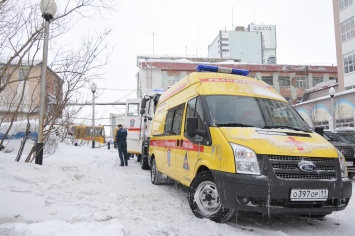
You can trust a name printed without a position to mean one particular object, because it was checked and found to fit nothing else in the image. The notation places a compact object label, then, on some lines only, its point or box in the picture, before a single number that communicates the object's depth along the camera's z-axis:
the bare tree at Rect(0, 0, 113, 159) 7.51
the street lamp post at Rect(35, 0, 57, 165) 7.66
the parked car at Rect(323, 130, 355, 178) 9.37
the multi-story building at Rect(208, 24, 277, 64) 87.88
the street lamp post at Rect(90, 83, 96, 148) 10.47
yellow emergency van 4.05
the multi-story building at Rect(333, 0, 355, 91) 28.42
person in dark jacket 12.78
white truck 11.87
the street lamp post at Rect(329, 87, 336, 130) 17.53
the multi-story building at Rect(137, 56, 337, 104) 39.59
